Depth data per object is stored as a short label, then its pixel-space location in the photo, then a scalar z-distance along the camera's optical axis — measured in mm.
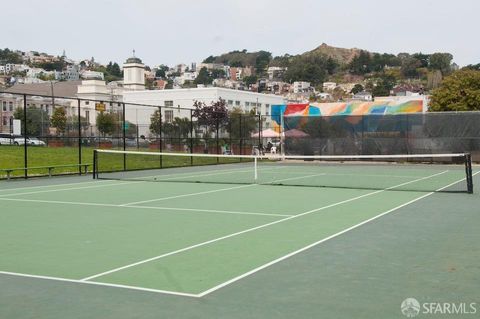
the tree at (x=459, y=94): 48250
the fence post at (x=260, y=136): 35828
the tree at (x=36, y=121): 27295
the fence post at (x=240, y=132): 35072
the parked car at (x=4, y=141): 28656
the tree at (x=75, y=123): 33197
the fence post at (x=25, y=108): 20059
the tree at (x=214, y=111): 58103
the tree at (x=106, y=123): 34500
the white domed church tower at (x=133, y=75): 117375
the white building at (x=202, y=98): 91375
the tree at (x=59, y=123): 32588
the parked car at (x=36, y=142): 29927
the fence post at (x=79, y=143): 22641
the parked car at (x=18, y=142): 35050
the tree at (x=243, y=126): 38625
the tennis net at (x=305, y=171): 18828
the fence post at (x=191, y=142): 29811
